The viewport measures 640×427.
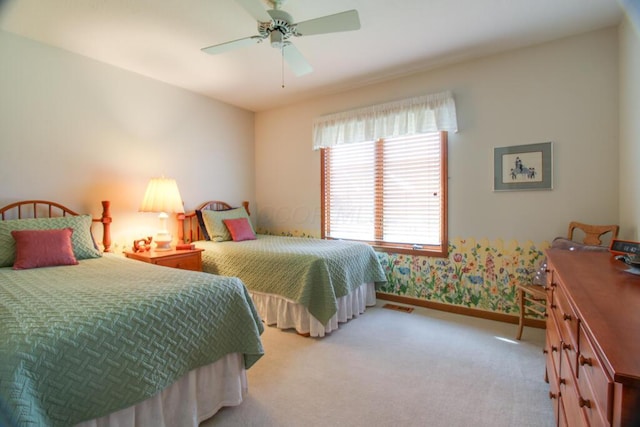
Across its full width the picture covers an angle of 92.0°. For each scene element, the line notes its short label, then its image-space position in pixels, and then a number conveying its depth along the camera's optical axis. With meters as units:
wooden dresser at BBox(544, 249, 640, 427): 0.63
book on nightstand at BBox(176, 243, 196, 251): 3.10
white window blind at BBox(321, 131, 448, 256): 3.27
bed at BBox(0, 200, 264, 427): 1.06
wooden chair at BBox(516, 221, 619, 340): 2.35
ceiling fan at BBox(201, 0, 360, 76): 1.87
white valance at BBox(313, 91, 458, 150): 3.09
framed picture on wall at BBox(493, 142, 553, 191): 2.69
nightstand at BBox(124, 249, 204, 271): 2.80
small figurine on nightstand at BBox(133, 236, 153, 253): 3.07
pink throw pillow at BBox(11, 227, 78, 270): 2.15
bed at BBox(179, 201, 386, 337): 2.64
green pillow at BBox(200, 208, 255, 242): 3.64
